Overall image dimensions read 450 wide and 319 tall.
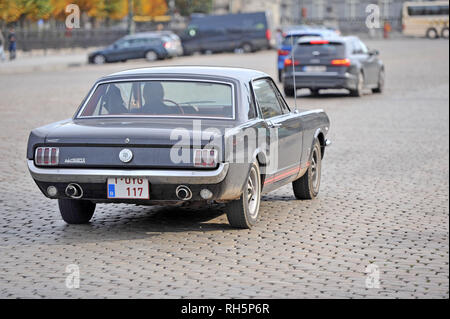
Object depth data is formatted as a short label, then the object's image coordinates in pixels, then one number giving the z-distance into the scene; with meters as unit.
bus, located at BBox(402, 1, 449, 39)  88.19
